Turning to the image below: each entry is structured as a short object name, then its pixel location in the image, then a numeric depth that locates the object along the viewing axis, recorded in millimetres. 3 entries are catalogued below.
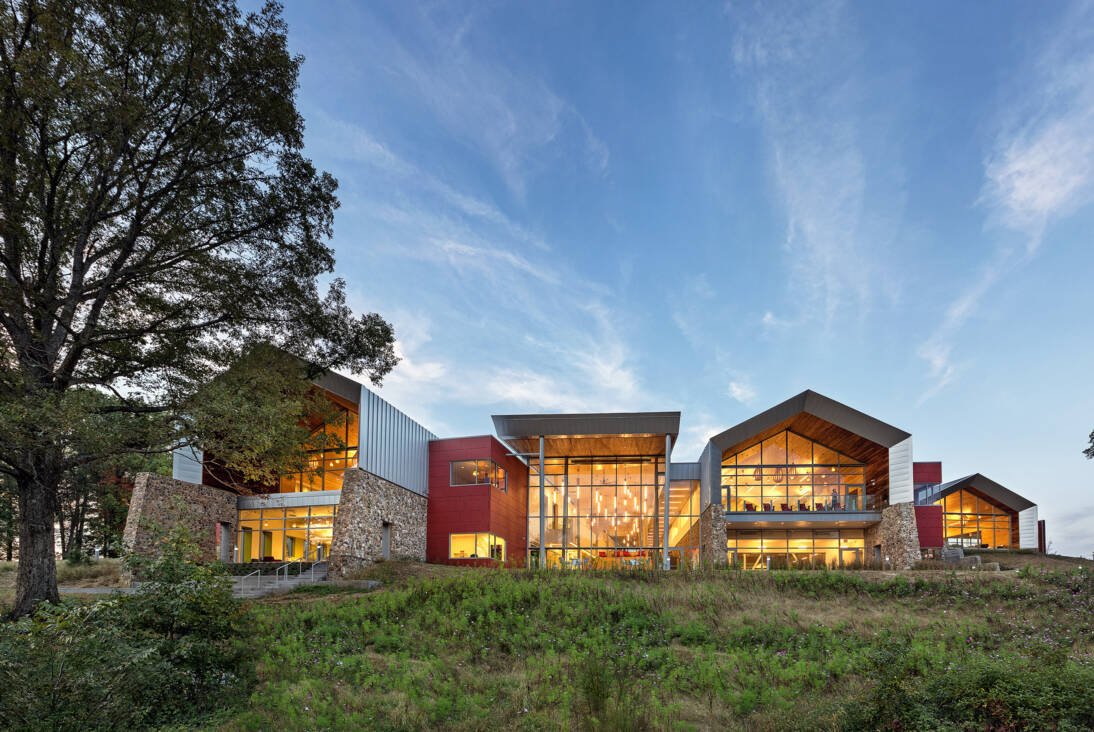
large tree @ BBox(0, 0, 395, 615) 10867
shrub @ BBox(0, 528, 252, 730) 5930
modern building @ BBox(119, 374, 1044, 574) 23188
